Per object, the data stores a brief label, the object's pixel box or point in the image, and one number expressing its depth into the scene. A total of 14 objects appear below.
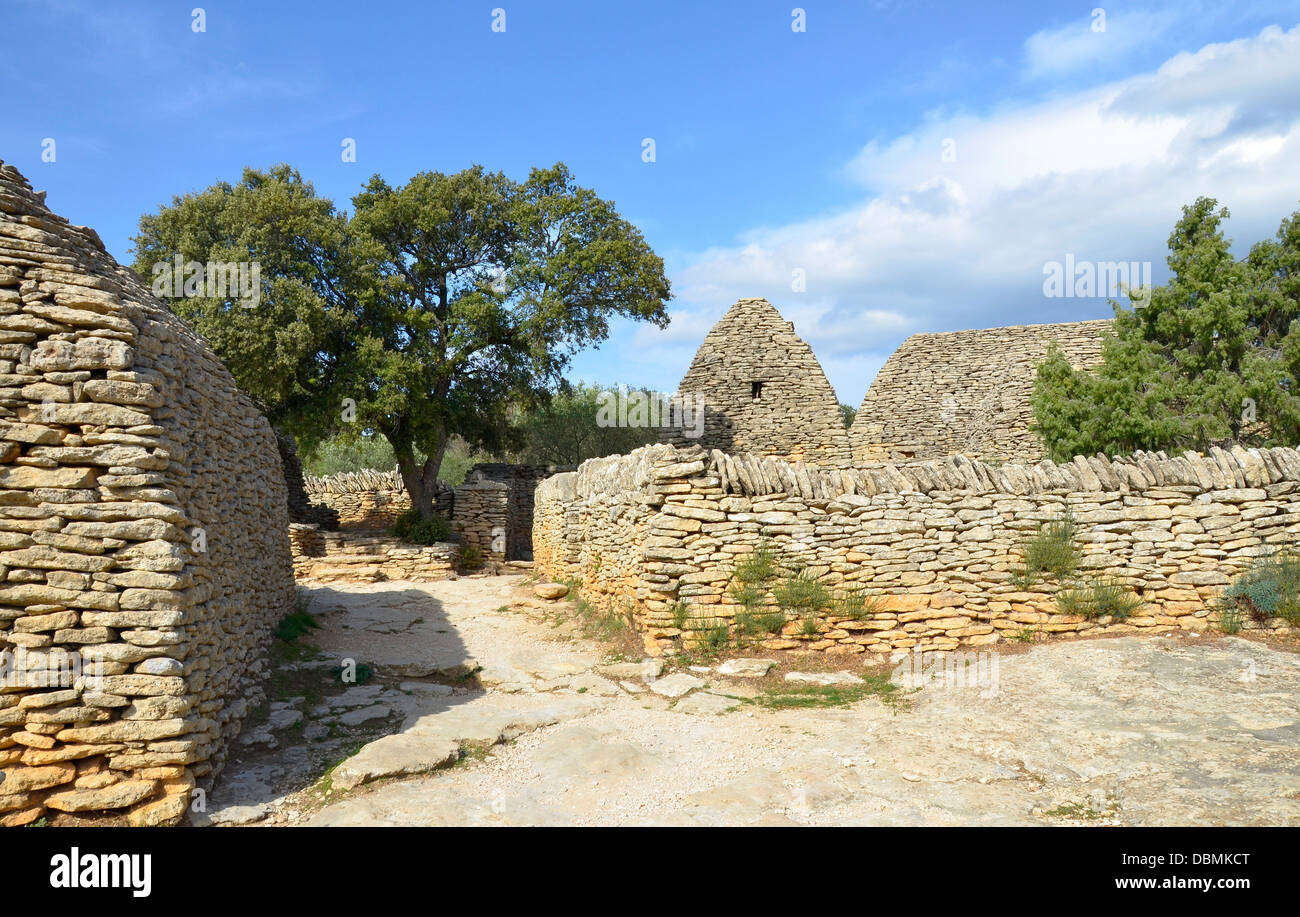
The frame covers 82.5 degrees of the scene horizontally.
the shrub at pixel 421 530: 19.80
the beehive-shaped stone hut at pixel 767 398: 19.94
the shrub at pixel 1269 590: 7.99
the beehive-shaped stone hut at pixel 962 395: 20.05
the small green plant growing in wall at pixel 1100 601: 8.34
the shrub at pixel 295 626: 9.45
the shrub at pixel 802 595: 8.34
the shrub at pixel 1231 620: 8.14
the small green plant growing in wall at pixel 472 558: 20.11
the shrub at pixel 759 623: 8.34
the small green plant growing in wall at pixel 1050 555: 8.41
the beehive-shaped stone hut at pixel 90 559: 4.50
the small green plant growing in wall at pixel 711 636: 8.38
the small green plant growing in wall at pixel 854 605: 8.36
